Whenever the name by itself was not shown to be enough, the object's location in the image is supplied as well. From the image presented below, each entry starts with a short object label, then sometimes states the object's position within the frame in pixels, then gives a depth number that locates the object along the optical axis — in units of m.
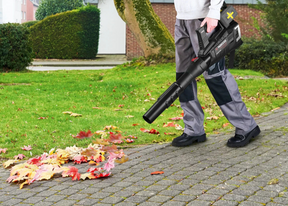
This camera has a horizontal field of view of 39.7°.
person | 3.77
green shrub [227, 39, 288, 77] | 12.14
